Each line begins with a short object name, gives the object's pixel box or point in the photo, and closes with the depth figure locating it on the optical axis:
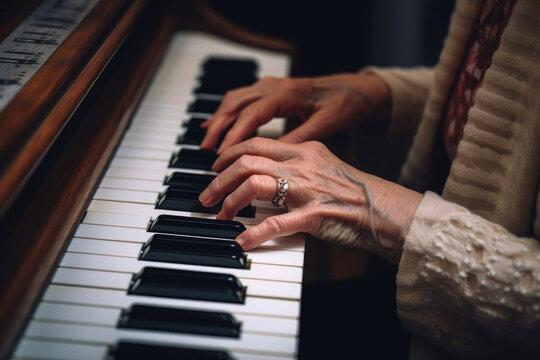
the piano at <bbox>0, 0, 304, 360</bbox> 0.75
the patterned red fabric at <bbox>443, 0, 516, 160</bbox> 1.13
